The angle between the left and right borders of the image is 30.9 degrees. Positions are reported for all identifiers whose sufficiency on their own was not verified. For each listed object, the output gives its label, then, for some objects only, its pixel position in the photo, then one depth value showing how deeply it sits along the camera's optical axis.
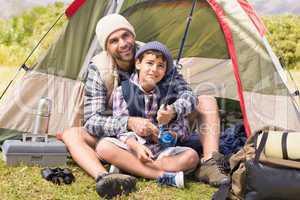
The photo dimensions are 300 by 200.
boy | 3.21
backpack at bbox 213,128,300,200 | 2.54
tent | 3.55
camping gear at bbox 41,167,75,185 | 3.18
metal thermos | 3.76
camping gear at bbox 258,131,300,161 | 2.63
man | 3.27
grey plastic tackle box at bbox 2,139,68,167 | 3.42
